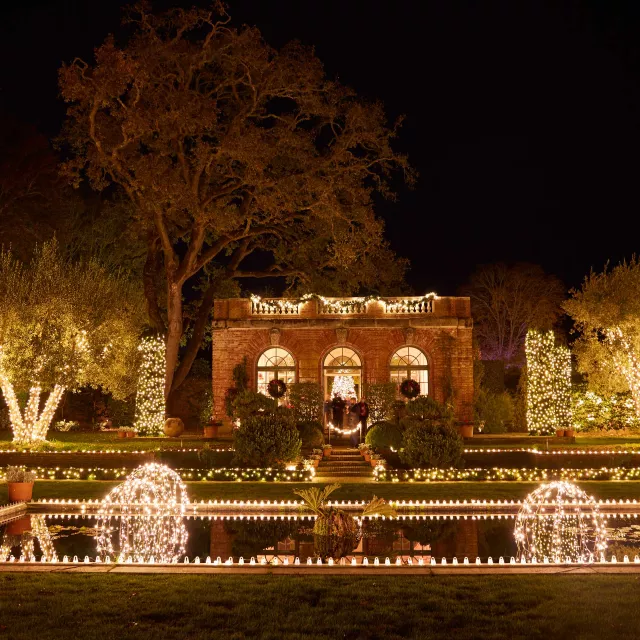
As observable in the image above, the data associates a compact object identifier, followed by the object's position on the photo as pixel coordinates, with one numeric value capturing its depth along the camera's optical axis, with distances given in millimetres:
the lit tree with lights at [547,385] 26203
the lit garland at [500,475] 17750
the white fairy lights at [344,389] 25797
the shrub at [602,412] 27453
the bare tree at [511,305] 44000
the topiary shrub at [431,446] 18516
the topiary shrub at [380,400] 25578
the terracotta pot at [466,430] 25672
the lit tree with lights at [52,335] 21625
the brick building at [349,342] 26797
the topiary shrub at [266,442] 18844
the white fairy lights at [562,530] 9648
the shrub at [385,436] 20688
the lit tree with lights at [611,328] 25125
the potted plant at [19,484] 13859
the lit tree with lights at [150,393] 26438
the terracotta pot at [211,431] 26062
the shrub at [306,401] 25469
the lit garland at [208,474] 17812
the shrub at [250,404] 21141
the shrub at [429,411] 19750
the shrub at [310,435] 21891
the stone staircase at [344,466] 19344
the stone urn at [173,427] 26641
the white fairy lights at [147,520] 9922
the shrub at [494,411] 28859
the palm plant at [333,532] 9828
